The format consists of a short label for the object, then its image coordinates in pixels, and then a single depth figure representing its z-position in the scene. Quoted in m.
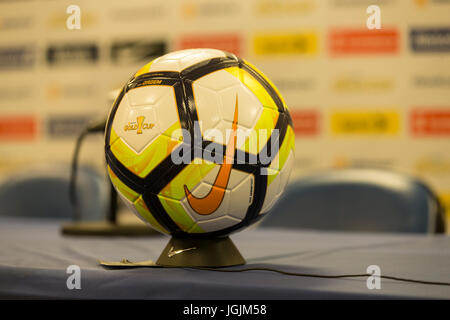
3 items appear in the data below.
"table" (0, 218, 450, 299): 1.23
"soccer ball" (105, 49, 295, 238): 1.28
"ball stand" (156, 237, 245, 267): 1.33
